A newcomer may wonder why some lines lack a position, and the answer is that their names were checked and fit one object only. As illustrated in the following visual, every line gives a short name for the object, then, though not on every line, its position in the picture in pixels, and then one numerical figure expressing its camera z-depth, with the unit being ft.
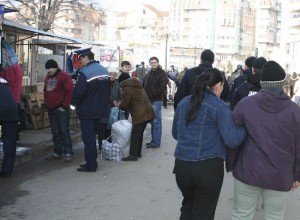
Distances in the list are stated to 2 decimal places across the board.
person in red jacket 27.94
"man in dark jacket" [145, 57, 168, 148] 33.68
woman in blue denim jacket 12.34
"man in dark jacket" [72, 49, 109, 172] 24.84
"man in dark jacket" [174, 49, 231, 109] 23.06
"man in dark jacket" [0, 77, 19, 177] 22.44
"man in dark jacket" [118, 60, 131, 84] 32.78
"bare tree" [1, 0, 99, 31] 107.76
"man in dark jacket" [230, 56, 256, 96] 24.07
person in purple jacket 12.00
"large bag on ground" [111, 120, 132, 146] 29.27
